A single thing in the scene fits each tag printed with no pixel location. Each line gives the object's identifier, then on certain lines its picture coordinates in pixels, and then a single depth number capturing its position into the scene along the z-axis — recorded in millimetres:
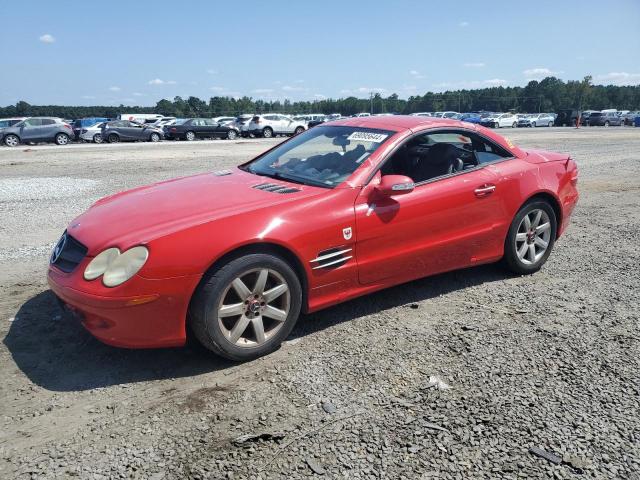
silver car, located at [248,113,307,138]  35594
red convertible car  3104
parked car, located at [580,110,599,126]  51125
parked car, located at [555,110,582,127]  51122
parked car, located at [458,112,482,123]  48088
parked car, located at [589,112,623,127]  49875
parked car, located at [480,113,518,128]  49250
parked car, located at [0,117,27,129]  27188
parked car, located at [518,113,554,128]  51625
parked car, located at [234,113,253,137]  35719
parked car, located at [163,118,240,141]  32531
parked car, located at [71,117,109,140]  30672
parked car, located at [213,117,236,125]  35312
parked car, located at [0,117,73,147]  26953
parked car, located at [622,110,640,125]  50812
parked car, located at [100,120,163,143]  30109
